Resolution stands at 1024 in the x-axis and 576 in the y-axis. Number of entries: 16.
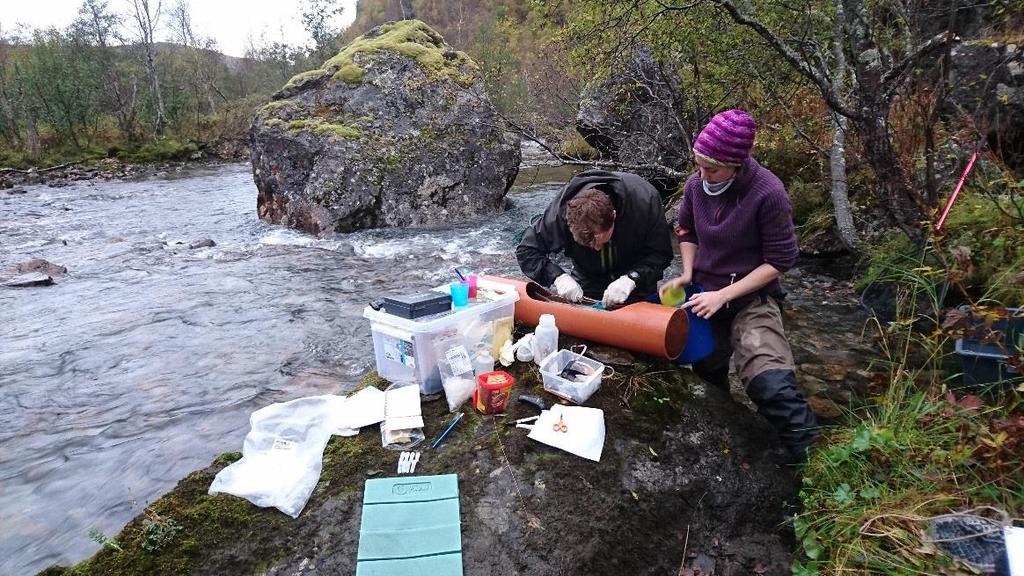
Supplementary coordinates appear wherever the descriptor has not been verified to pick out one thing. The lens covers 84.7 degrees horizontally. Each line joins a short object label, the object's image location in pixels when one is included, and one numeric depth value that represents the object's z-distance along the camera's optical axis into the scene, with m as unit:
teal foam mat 2.10
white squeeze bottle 3.27
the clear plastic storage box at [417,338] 3.00
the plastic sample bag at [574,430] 2.67
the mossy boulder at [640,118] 8.39
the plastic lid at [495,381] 2.85
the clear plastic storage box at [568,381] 2.97
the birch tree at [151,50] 29.28
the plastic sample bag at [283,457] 2.41
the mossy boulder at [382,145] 10.26
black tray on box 2.99
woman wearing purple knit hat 2.89
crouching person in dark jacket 3.38
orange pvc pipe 3.19
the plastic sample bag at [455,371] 2.97
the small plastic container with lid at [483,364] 3.16
